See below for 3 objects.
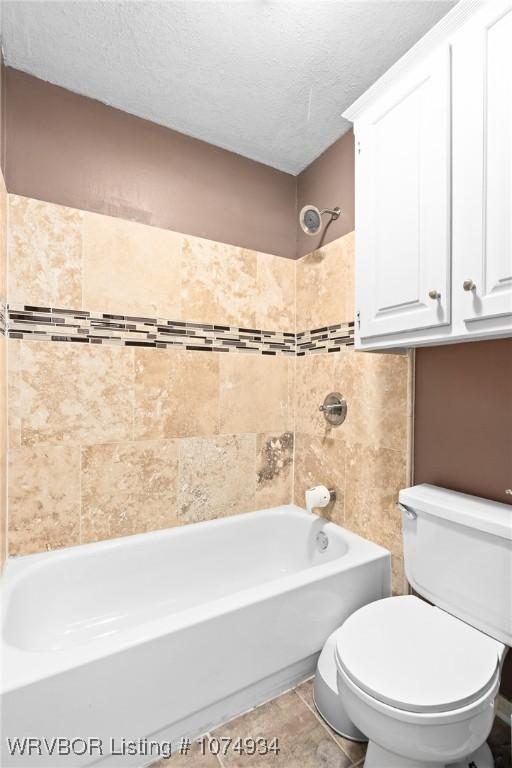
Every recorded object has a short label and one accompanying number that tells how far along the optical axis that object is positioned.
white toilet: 0.88
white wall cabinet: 1.00
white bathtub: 0.99
